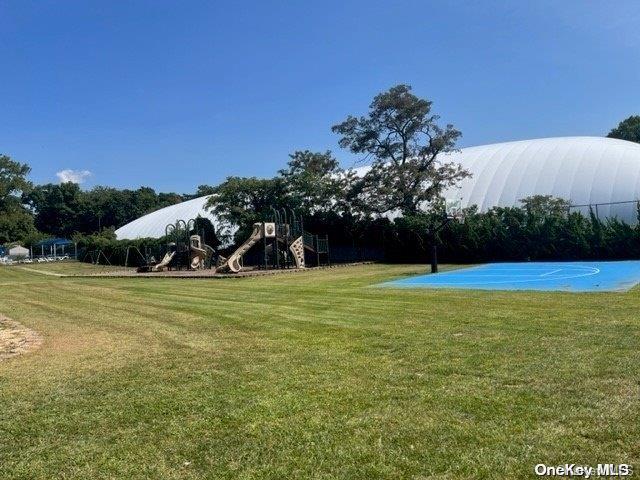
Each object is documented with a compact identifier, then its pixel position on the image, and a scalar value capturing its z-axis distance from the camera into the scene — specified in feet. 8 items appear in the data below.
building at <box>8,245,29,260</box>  263.90
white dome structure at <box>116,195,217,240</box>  218.38
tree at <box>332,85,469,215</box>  136.36
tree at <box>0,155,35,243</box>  220.84
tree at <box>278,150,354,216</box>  147.64
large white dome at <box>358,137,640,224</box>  123.44
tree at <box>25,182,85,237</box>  353.31
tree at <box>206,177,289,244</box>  151.23
